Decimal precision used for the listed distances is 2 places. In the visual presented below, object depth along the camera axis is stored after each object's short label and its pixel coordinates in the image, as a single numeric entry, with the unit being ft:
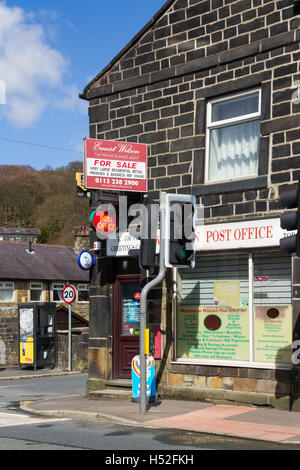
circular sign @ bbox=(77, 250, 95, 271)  49.98
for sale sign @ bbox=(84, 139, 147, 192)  45.19
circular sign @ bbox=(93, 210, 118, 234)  48.42
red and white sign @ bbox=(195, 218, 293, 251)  40.18
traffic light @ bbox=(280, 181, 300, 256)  27.22
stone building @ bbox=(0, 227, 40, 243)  241.35
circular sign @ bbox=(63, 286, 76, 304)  75.66
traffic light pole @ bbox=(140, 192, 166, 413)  38.55
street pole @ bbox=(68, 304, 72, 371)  78.12
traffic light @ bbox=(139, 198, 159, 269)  38.63
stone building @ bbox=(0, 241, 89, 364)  130.41
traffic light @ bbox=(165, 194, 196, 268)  38.34
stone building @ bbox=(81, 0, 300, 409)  40.50
